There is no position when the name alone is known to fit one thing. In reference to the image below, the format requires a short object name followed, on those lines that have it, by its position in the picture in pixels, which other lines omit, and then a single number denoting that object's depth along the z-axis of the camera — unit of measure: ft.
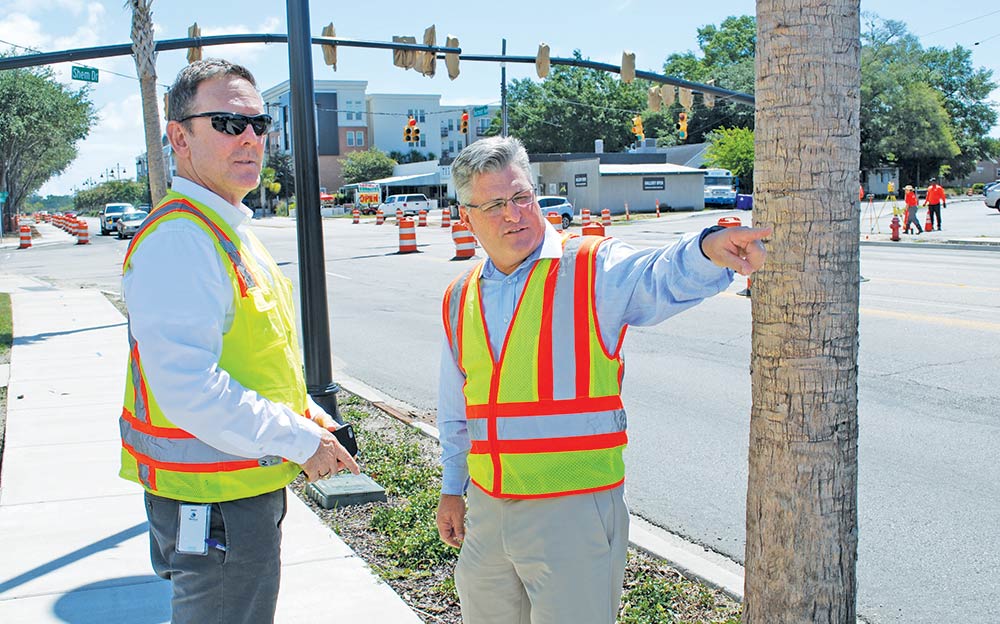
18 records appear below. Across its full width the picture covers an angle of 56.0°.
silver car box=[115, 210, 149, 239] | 142.72
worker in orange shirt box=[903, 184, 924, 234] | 88.43
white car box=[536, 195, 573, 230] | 123.71
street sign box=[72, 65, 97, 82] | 55.67
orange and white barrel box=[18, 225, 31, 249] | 128.18
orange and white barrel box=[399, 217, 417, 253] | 86.17
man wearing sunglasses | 7.46
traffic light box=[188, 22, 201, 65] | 52.85
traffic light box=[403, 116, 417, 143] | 117.53
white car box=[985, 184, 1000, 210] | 133.90
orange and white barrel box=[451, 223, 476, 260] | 74.64
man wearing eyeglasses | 7.94
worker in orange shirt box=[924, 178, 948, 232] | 97.76
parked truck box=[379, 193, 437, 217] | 217.77
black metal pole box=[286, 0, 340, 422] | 20.52
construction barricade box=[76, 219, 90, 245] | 131.34
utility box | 17.53
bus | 187.32
